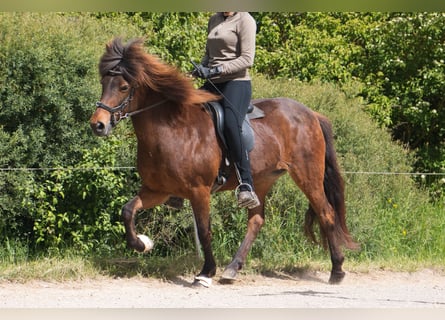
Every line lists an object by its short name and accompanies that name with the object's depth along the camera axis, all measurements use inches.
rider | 505.0
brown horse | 483.2
